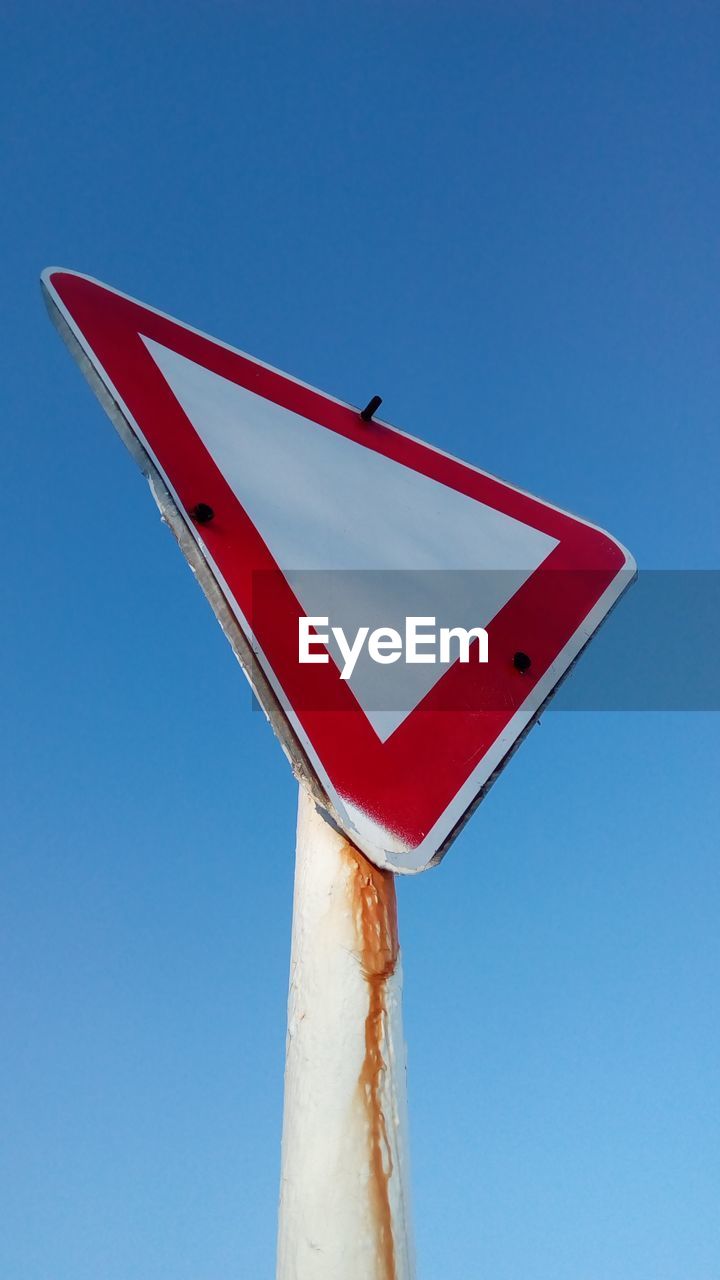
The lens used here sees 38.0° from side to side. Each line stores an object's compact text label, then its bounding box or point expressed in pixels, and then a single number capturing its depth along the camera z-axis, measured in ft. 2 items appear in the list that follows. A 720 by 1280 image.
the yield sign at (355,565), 3.29
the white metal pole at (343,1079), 2.76
